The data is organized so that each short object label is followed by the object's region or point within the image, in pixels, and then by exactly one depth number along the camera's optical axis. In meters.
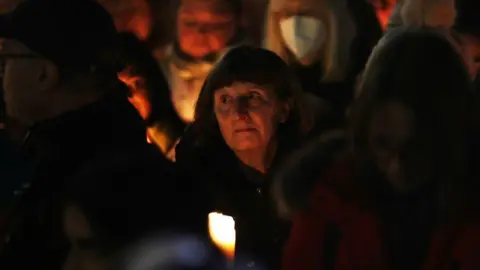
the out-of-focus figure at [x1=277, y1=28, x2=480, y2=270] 5.84
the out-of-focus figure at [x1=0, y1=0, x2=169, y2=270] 5.78
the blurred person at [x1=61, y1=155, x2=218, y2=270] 5.69
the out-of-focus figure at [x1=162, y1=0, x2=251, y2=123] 7.25
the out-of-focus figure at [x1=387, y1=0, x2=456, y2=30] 6.73
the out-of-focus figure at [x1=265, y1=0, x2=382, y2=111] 6.78
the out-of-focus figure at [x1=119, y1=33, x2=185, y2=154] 6.64
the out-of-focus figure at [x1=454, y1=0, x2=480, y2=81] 6.84
